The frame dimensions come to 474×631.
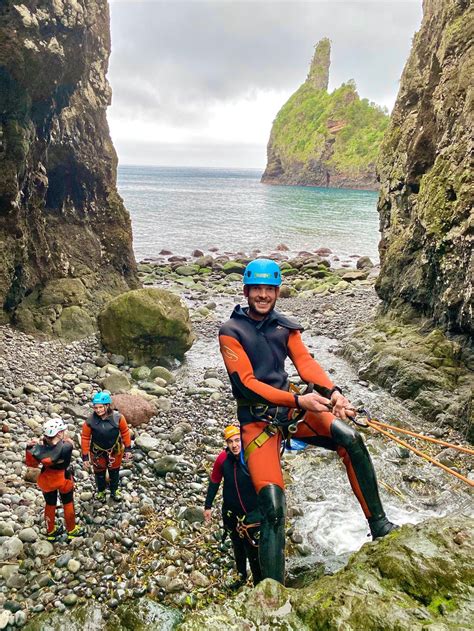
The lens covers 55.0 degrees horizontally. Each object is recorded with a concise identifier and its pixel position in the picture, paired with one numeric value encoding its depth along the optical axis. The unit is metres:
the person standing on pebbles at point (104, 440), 8.31
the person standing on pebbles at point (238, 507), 6.46
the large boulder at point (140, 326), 16.41
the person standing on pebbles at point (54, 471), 7.47
